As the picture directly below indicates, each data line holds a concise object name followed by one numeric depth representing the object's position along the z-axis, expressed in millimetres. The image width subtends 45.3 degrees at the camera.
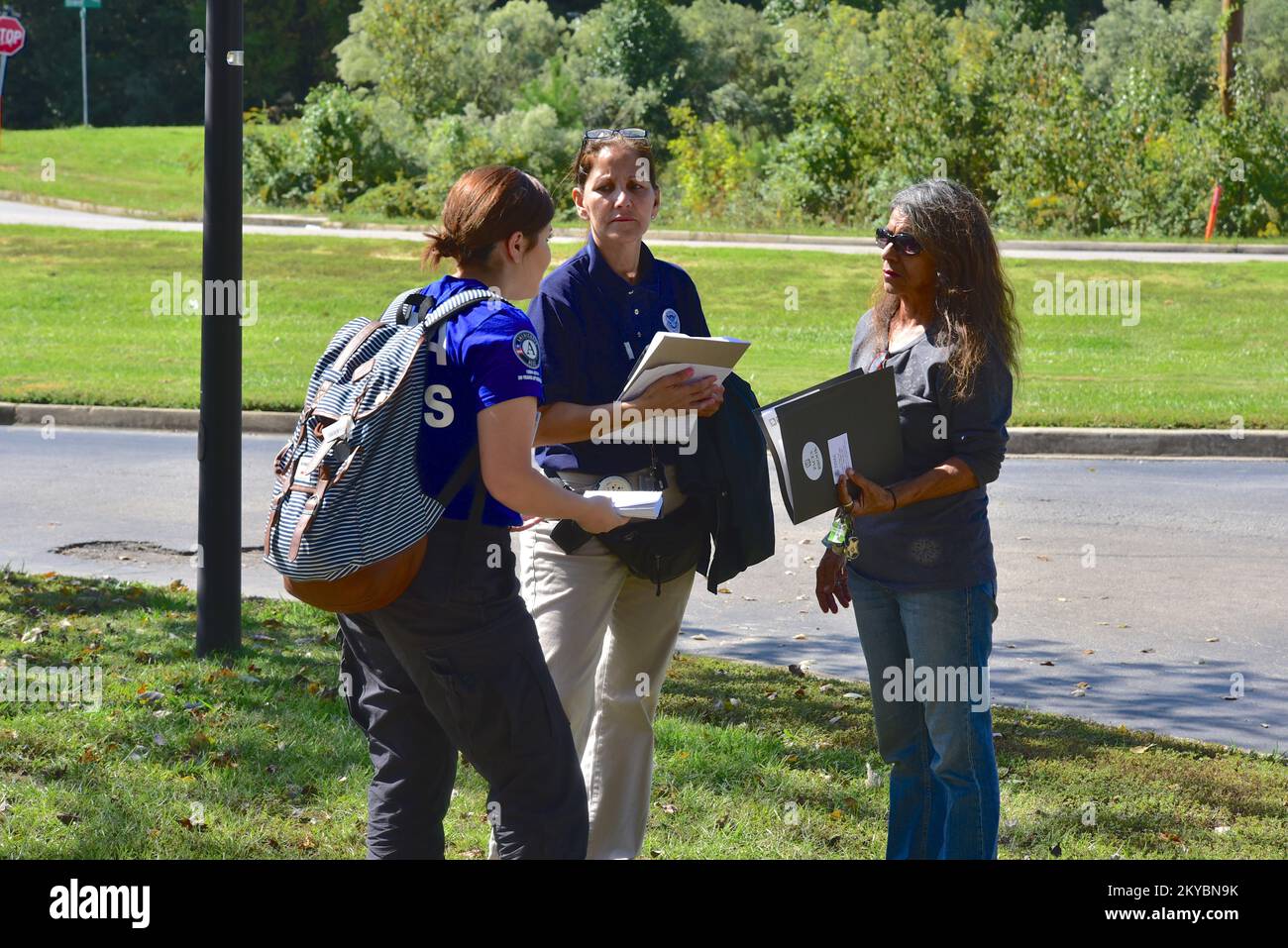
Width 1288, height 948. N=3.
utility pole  26131
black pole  6035
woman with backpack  3117
